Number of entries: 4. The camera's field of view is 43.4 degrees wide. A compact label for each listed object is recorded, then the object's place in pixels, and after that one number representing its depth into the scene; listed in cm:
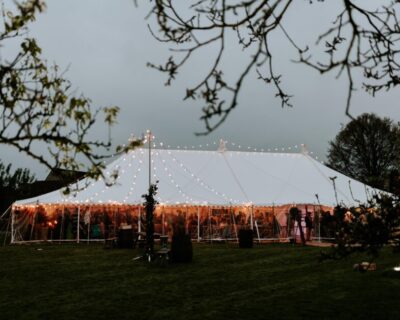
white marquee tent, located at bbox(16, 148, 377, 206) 2009
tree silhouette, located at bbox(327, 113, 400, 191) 3425
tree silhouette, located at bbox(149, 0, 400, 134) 239
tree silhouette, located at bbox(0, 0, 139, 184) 316
